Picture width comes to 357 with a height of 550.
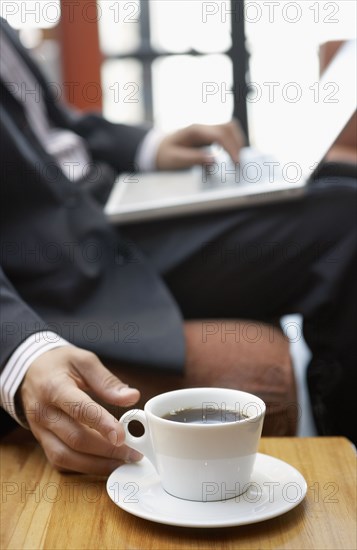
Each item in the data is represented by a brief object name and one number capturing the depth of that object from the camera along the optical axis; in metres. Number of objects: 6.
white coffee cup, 1.14
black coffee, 1.17
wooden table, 1.11
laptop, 1.64
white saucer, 1.12
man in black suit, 1.50
